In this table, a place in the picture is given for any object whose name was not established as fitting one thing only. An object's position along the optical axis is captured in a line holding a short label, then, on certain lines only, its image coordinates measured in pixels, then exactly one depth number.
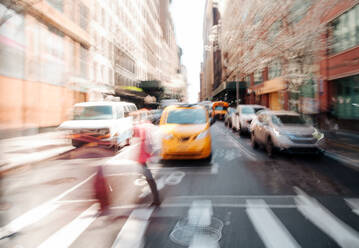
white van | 11.01
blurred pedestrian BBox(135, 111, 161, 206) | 4.52
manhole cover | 3.69
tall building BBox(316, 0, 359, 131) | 17.17
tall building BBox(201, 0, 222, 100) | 88.50
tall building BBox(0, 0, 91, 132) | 16.75
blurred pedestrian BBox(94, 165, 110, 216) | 4.60
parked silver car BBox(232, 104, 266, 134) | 16.36
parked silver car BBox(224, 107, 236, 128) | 21.36
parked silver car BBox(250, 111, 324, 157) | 9.03
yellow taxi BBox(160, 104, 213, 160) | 8.55
